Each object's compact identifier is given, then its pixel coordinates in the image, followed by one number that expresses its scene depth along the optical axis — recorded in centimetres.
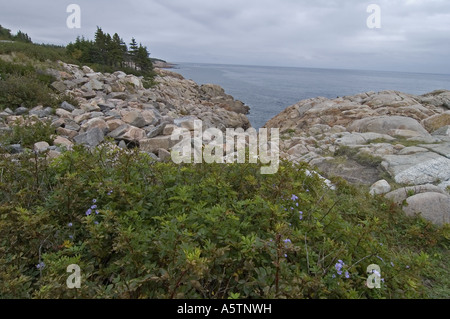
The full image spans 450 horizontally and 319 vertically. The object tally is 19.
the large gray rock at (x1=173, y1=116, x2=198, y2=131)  1003
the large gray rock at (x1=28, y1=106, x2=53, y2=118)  922
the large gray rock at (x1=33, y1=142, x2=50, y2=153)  602
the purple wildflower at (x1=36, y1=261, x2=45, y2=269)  222
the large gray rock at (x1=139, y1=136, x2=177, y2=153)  761
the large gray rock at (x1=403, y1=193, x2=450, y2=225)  489
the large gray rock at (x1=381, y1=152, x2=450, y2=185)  663
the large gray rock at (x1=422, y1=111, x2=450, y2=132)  1359
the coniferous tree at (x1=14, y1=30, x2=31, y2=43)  4847
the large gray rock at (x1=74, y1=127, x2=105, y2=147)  732
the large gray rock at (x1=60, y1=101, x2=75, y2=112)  1038
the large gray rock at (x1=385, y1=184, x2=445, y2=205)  568
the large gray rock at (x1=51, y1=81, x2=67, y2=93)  1247
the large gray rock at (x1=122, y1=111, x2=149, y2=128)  945
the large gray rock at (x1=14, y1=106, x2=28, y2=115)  946
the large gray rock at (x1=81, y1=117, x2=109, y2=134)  844
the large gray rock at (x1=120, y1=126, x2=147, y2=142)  800
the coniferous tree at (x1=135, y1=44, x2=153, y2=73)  4375
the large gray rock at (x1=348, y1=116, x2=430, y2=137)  1186
